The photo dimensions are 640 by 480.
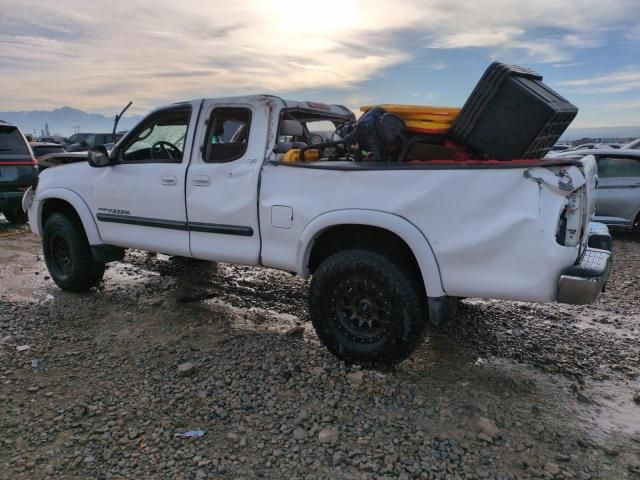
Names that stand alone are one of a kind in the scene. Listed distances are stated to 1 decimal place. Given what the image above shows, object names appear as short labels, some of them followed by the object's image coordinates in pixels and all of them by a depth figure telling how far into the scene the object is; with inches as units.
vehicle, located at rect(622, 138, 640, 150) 429.3
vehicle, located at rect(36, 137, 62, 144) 1126.3
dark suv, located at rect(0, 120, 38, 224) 348.8
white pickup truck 115.0
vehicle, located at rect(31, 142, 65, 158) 546.9
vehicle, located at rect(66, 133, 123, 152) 896.3
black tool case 124.4
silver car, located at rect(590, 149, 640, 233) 306.2
